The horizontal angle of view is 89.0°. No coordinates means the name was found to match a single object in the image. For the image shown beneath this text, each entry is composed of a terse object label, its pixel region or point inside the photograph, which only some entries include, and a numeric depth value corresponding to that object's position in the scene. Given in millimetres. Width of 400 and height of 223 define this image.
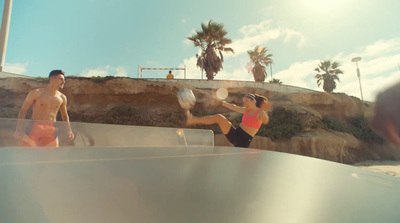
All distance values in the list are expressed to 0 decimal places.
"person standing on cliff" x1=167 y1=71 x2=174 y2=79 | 18762
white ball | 4829
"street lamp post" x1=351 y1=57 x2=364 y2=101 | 26723
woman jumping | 4172
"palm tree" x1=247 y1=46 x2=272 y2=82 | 26502
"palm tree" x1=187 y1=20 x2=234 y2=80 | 22891
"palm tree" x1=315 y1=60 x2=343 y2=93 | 31109
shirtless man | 3346
